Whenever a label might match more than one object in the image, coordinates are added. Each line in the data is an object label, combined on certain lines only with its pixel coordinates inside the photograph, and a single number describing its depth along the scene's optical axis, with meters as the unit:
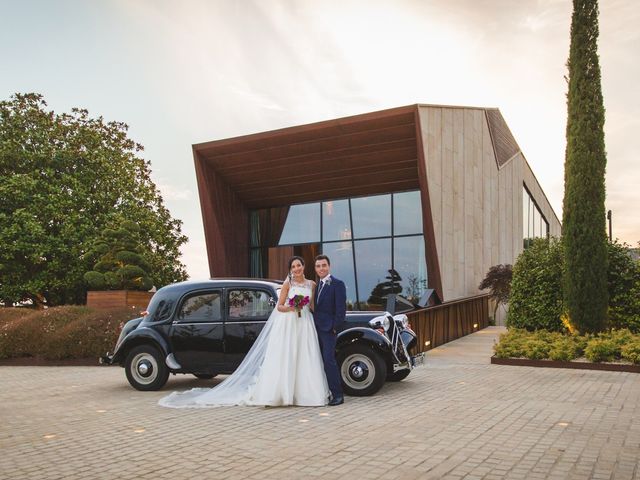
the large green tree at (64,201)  25.80
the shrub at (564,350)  11.96
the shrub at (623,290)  13.45
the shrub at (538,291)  14.50
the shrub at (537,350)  12.27
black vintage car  8.55
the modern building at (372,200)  21.31
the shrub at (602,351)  11.73
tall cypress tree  13.27
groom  7.91
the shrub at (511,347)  12.55
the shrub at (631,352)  11.22
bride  7.66
